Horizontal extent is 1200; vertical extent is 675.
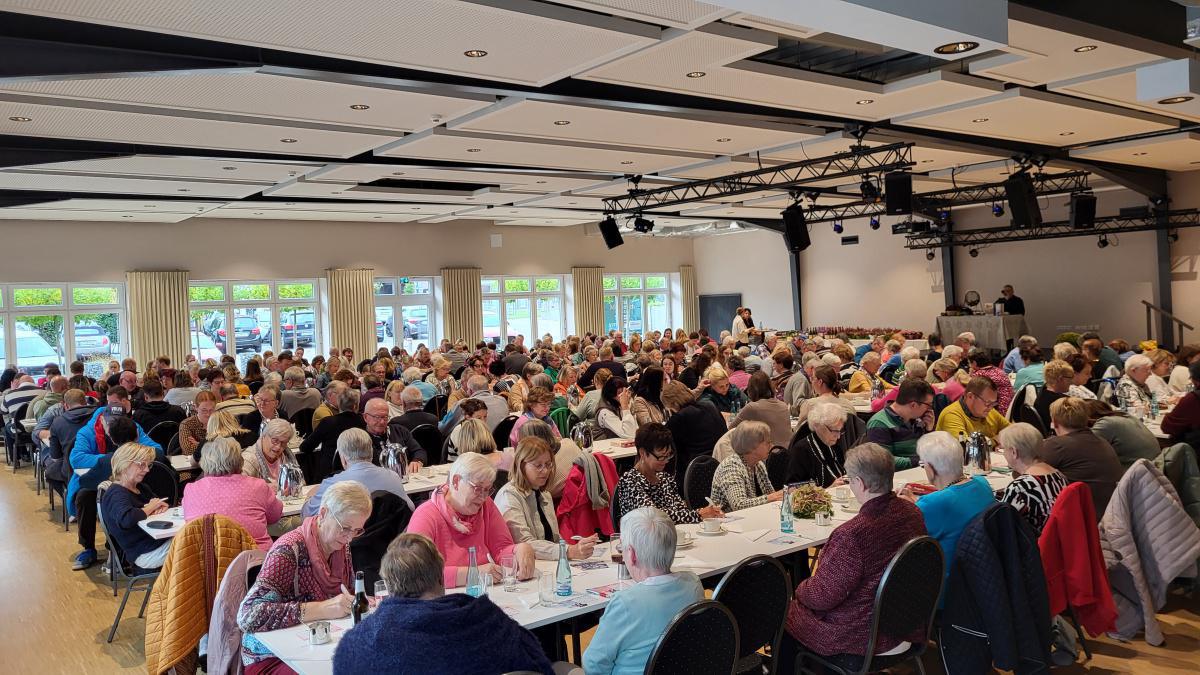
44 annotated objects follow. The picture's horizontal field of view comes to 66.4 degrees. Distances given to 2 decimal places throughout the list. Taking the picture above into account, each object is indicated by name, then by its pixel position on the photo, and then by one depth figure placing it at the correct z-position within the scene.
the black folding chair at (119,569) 5.27
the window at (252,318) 17.11
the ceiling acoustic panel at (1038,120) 8.35
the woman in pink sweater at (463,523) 3.76
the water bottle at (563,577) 3.51
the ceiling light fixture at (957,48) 4.57
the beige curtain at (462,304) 19.34
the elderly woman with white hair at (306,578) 3.25
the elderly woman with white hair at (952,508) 3.87
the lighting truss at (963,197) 14.30
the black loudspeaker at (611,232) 14.69
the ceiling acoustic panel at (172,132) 6.97
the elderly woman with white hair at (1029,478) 4.21
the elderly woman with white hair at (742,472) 4.98
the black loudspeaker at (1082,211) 13.42
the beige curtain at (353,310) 17.95
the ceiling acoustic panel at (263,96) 5.99
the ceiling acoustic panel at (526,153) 8.84
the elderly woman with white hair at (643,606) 2.87
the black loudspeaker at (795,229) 12.97
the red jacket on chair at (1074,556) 4.00
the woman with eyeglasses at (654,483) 4.59
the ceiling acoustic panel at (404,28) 4.66
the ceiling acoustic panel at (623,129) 7.73
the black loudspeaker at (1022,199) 11.67
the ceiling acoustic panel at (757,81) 5.76
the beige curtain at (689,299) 23.70
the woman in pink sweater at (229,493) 4.73
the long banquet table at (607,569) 3.06
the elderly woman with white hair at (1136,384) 7.38
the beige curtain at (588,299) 21.41
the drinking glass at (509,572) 3.66
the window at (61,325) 15.23
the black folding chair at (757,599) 3.24
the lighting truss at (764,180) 10.34
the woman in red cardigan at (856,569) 3.45
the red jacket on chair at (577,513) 4.79
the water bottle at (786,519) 4.41
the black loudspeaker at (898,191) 10.63
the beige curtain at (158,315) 15.80
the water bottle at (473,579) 3.46
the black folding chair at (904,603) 3.35
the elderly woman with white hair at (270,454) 5.55
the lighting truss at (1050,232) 15.55
